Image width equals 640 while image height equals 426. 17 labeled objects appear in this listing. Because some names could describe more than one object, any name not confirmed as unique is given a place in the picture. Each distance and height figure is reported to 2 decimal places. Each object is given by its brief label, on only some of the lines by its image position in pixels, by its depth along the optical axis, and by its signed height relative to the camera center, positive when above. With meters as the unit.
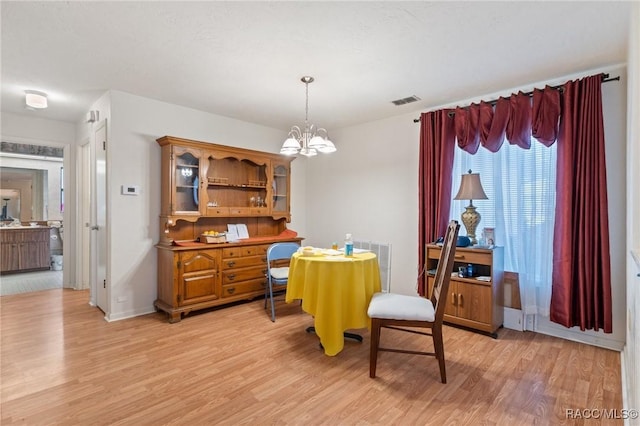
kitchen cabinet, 5.65 -0.68
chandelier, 2.72 +0.60
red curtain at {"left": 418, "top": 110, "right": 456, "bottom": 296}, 3.56 +0.42
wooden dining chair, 2.22 -0.73
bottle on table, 2.90 -0.34
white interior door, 3.53 -0.10
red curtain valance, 2.88 +0.90
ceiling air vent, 3.48 +1.26
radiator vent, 4.18 -0.64
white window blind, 2.99 +0.02
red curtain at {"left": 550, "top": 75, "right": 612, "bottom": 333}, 2.64 -0.04
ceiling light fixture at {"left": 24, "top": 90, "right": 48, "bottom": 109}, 3.38 +1.22
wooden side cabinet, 2.98 -0.80
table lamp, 3.15 +0.16
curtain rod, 2.65 +1.14
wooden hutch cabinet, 3.46 -0.08
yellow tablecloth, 2.55 -0.69
